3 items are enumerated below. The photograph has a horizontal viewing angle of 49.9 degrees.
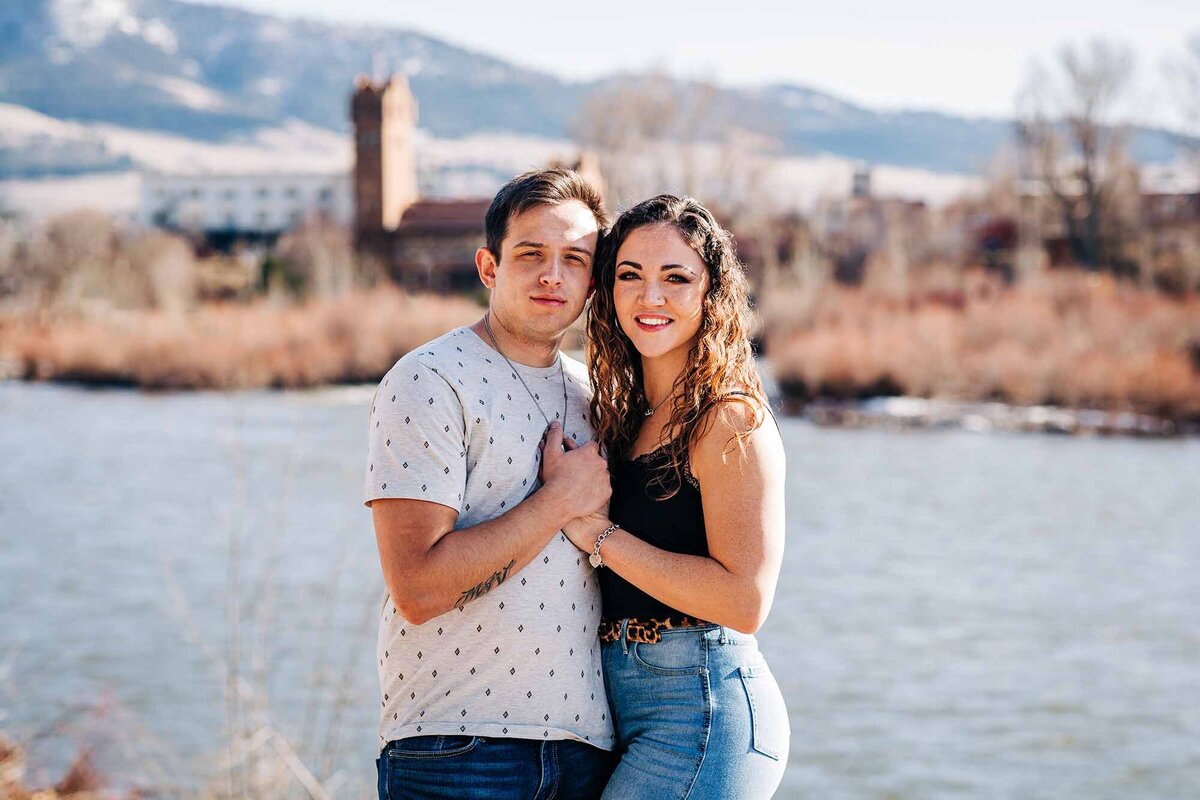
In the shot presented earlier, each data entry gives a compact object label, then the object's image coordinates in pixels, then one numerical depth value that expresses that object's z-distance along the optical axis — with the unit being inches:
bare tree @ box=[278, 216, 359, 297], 1505.9
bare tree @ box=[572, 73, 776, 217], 1641.7
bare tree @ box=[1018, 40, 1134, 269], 1627.7
